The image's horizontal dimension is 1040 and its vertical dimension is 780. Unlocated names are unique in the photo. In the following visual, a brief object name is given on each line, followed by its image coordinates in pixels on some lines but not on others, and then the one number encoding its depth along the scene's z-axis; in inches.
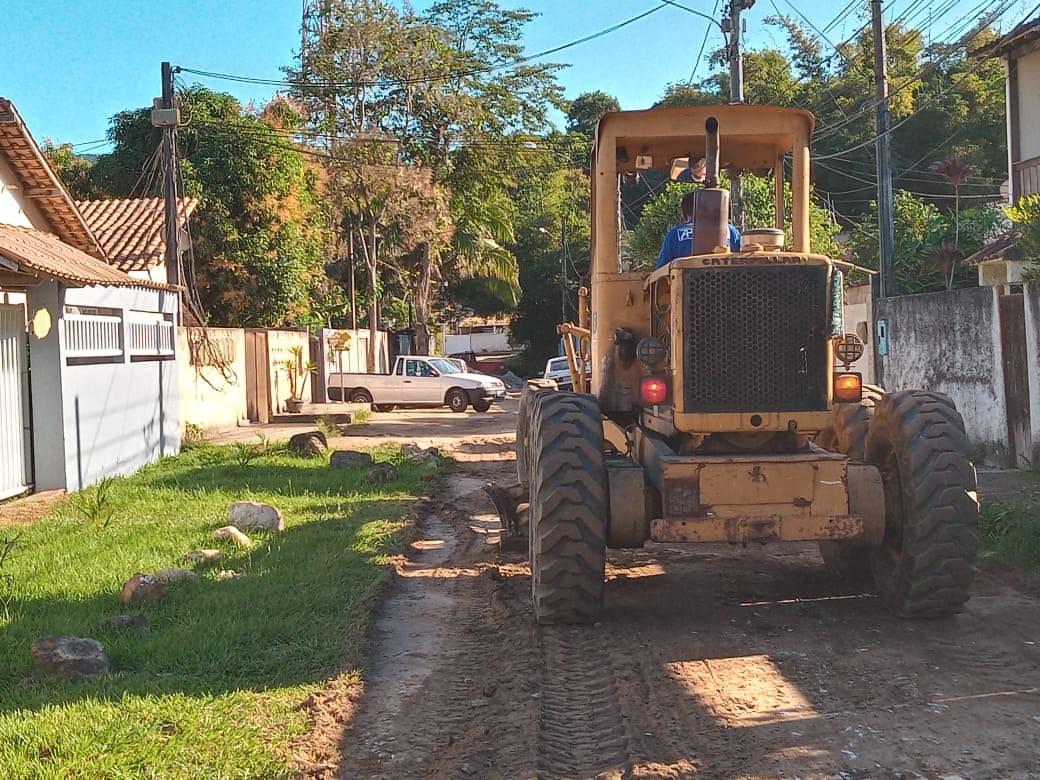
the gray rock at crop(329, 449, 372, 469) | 564.7
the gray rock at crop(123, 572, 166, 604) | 272.8
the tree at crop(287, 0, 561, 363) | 1347.2
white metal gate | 463.8
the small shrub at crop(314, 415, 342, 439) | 797.3
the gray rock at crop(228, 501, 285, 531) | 385.1
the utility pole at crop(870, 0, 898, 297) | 683.4
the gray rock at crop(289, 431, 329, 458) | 617.3
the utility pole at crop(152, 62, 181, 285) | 759.1
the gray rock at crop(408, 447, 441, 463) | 616.3
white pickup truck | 1114.7
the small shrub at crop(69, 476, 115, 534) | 396.8
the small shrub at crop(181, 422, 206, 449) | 694.5
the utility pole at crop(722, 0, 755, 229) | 735.1
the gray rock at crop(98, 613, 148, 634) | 245.4
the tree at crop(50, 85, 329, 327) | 1087.0
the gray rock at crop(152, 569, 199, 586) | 291.0
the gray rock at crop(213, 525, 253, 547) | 353.0
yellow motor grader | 237.9
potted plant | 1021.2
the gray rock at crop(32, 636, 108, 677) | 214.4
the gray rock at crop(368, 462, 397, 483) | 515.2
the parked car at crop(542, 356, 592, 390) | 975.6
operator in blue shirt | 270.4
